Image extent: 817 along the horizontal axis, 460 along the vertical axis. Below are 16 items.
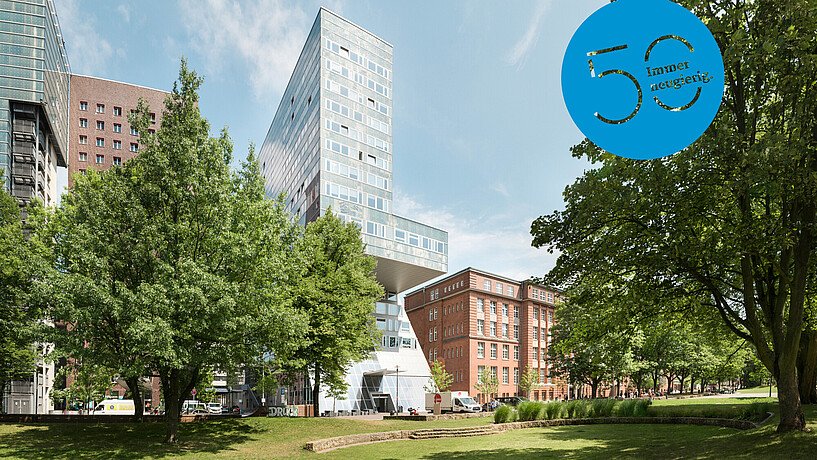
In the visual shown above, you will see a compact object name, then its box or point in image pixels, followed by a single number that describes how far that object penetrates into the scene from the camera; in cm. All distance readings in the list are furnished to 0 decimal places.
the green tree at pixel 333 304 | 3388
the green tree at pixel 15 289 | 2427
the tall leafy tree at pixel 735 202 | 1248
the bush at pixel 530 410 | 3319
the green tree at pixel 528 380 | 8081
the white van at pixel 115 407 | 5357
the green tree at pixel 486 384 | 7494
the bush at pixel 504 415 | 3266
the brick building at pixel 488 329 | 8288
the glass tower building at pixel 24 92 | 7144
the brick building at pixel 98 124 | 9406
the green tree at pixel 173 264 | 2048
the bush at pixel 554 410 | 3344
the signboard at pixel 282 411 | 4219
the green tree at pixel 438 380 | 6594
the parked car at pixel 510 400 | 6894
